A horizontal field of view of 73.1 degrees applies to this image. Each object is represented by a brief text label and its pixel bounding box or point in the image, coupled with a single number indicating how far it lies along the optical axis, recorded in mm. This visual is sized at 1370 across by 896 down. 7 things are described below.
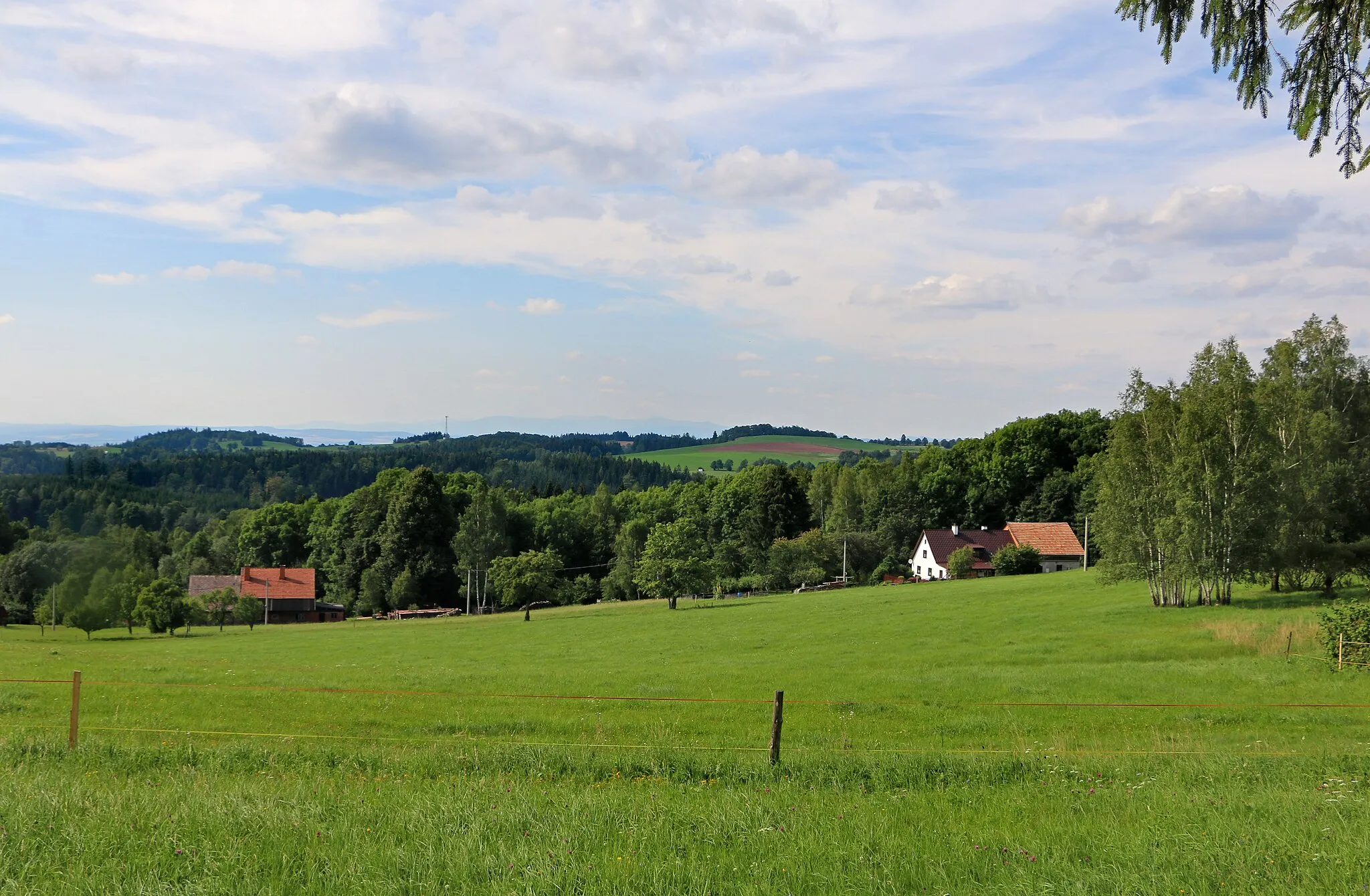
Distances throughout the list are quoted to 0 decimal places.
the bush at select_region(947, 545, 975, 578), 89375
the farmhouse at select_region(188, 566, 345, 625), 99125
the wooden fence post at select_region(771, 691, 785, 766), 13133
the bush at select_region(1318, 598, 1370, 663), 27406
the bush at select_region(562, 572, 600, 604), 106375
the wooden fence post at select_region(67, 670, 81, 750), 14223
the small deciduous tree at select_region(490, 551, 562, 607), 86188
